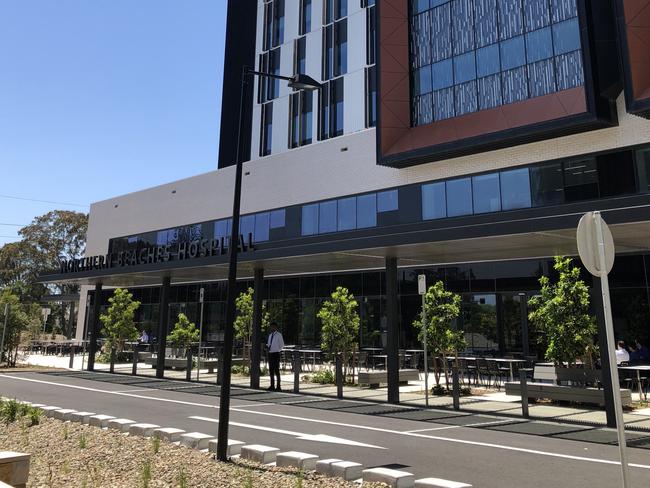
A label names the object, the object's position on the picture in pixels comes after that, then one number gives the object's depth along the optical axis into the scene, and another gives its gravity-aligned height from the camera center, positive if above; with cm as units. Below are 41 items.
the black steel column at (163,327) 2266 +120
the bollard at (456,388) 1345 -65
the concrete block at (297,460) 699 -126
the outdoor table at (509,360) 1791 +5
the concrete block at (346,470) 648 -127
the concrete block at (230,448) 783 -124
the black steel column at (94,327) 2561 +129
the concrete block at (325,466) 668 -126
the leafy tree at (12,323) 2647 +146
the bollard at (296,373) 1699 -44
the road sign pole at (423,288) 1424 +180
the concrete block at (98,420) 992 -113
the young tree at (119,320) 2925 +184
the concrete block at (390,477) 600 -126
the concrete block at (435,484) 568 -124
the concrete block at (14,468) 555 -111
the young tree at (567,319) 1386 +107
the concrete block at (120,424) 945 -114
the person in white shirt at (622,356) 1615 +21
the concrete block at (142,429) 896 -116
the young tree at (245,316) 2531 +186
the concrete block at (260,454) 743 -126
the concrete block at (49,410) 1116 -110
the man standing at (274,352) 1777 +20
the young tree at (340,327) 1912 +108
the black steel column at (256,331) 1858 +90
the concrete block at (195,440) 818 -120
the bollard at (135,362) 2331 -23
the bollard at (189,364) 2100 -27
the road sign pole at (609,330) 437 +26
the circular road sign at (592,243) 496 +104
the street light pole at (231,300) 757 +81
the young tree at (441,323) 1648 +110
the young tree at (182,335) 2723 +104
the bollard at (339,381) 1627 -62
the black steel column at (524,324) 2191 +146
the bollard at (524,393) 1247 -68
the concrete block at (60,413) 1080 -111
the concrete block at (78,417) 1033 -113
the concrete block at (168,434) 858 -117
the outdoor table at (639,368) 1423 -14
